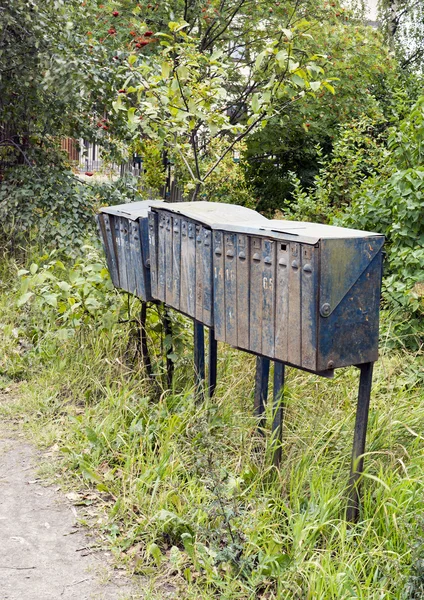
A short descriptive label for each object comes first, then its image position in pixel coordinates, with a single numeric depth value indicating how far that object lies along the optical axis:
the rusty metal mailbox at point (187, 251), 3.54
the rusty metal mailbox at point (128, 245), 4.34
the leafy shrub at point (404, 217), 5.35
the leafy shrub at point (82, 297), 5.04
